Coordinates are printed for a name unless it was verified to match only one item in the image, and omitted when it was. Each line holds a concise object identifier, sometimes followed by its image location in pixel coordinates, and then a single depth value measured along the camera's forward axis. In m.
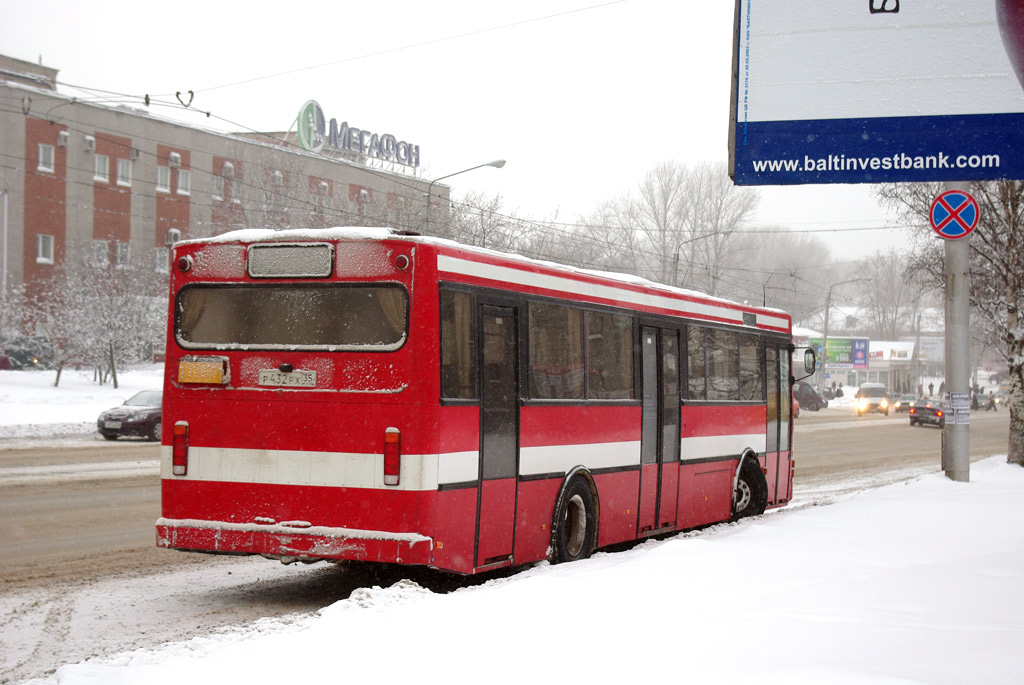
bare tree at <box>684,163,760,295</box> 71.25
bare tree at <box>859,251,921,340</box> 128.25
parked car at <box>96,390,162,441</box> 26.83
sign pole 14.93
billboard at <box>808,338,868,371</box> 100.88
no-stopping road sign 13.84
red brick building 51.16
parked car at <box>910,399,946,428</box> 51.19
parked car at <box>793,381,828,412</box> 69.62
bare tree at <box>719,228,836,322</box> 81.31
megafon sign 57.28
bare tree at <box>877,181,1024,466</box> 22.12
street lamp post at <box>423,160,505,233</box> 26.43
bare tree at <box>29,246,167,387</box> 41.88
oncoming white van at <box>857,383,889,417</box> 68.56
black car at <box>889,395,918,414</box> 72.75
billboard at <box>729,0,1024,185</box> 9.05
